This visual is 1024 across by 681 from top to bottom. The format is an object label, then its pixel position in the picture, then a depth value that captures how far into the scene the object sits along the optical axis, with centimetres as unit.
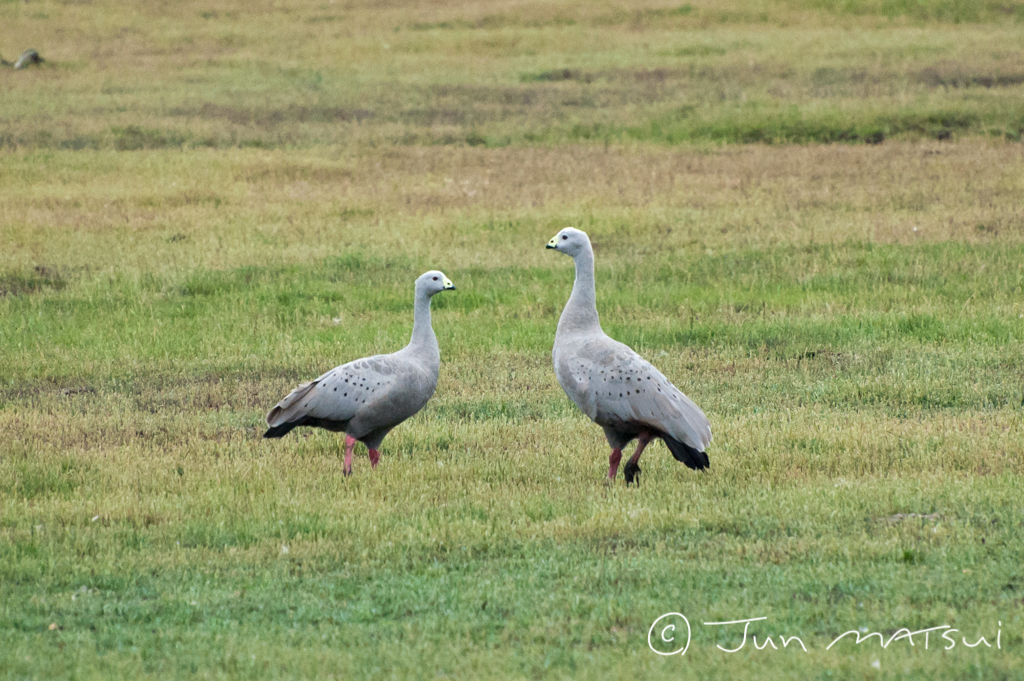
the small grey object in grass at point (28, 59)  7599
